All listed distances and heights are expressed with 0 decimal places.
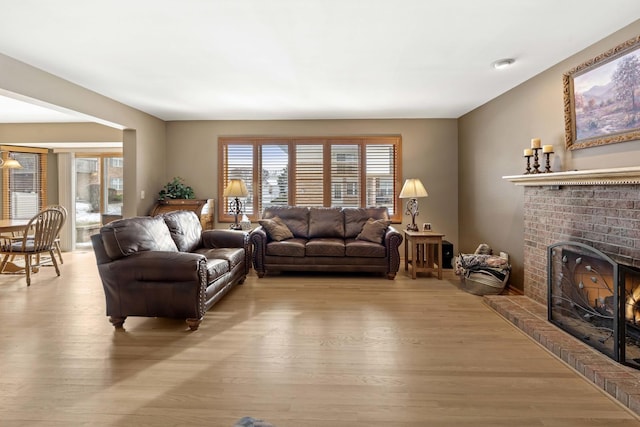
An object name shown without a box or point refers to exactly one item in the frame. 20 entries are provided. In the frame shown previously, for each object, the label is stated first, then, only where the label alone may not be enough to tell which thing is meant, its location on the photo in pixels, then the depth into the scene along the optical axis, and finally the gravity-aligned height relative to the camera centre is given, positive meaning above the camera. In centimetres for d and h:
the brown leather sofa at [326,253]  477 -58
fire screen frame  230 -69
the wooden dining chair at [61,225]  504 -12
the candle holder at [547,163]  338 +48
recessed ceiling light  339 +150
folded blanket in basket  405 -64
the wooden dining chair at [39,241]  464 -40
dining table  461 -21
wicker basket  403 -86
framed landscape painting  262 +95
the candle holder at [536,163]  350 +49
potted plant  595 +36
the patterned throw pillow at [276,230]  506 -27
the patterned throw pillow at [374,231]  498 -29
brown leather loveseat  296 -57
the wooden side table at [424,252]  481 -60
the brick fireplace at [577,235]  221 -21
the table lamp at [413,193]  519 +28
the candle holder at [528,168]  361 +45
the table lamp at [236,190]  520 +33
